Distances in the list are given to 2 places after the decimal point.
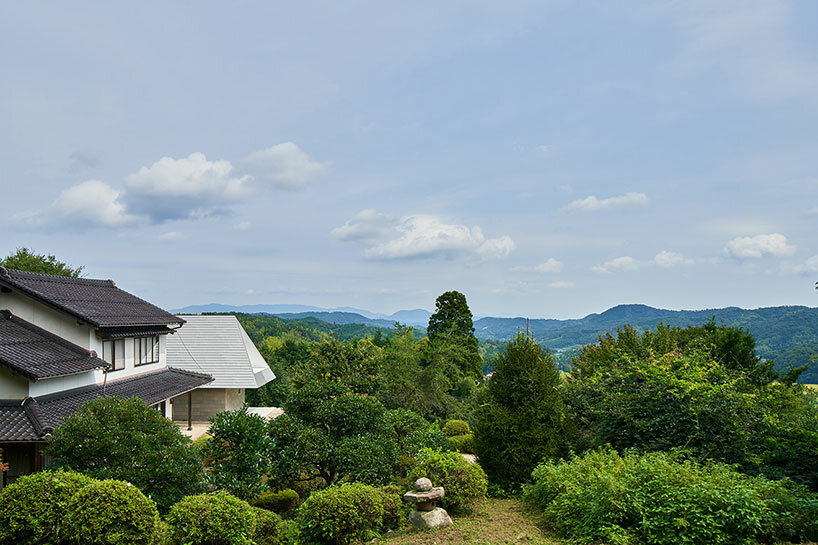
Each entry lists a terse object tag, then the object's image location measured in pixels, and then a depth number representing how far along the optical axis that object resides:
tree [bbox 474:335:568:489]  9.75
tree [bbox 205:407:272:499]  8.64
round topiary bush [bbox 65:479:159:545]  5.64
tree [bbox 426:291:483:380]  30.64
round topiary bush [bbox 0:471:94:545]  5.64
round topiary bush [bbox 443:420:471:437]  16.67
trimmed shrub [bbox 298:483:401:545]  6.64
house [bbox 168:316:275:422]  22.70
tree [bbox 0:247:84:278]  28.13
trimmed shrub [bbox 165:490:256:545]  6.07
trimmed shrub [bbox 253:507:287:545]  6.84
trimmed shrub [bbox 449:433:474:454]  14.46
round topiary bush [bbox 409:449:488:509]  8.02
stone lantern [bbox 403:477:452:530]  7.26
